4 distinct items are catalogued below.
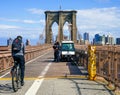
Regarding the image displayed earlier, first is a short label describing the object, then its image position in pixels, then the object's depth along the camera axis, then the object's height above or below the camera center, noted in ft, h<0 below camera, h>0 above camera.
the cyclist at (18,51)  25.54 -1.05
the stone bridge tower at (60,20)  267.93 +25.85
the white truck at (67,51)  64.16 -2.75
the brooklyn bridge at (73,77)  24.77 -5.17
